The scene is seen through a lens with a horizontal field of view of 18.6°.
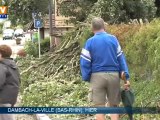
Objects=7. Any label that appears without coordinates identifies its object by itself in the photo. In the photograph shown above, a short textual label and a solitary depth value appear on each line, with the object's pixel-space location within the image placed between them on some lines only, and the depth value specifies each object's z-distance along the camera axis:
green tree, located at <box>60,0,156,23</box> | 21.67
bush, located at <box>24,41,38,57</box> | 34.98
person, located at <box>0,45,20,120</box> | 7.36
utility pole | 32.94
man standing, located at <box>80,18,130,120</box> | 7.19
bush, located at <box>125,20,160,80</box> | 9.77
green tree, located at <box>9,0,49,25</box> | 28.16
